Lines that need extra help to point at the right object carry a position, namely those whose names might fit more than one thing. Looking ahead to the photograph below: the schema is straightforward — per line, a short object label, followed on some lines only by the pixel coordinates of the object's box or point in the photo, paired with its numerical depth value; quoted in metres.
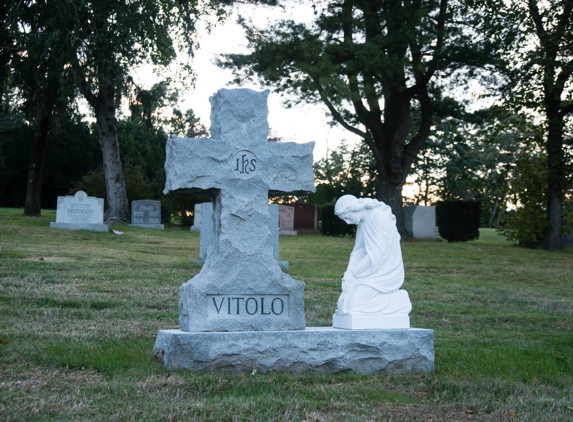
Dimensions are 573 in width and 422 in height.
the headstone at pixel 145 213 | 30.56
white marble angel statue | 6.64
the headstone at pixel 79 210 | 25.42
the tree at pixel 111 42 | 21.58
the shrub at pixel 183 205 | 35.56
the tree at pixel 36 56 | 20.77
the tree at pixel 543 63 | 21.81
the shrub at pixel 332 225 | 32.03
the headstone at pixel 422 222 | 31.47
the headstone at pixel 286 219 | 31.09
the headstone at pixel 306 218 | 33.91
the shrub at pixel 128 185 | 37.47
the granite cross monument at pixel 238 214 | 6.48
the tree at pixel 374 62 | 21.97
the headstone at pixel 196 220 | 31.87
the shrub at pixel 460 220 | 30.62
